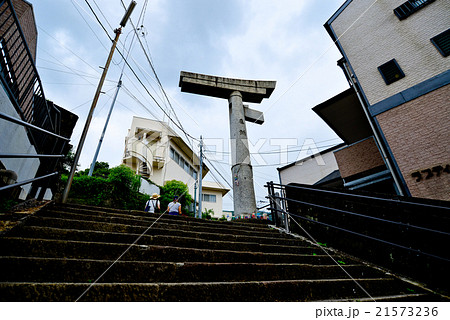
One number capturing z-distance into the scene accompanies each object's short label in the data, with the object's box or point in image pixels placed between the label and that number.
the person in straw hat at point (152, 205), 6.36
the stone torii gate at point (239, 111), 7.42
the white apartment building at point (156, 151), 17.58
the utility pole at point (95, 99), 4.11
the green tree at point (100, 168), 13.40
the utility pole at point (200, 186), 12.01
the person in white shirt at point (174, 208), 6.34
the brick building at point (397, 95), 5.96
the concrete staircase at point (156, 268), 1.54
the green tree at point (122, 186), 10.07
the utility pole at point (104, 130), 11.93
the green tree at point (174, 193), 14.41
